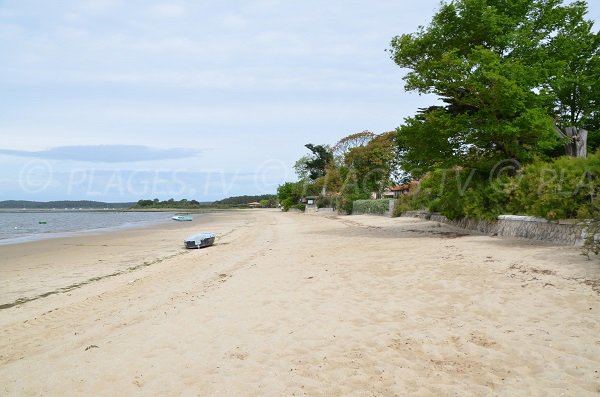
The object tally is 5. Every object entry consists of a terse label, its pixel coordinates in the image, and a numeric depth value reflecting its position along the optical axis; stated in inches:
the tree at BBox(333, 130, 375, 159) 2400.5
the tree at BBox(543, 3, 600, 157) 753.6
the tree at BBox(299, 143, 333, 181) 3110.2
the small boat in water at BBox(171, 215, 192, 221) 2240.4
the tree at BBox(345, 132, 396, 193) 1850.4
